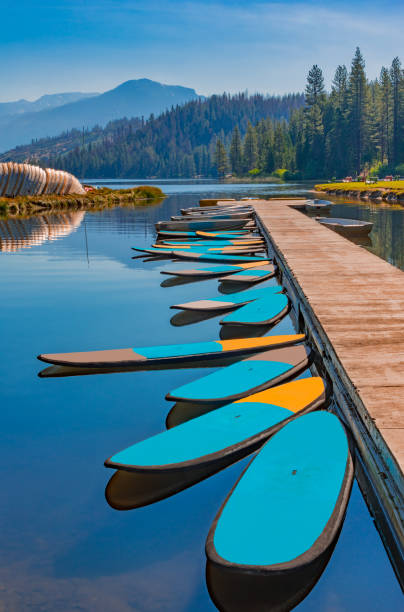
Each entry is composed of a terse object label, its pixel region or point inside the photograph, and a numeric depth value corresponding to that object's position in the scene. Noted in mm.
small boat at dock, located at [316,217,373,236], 20578
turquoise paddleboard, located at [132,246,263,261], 14962
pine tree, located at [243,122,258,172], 152375
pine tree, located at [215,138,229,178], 157500
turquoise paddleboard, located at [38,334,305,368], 6562
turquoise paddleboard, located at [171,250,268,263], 14311
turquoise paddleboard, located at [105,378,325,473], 3887
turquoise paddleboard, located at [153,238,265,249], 17109
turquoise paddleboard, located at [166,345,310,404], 5238
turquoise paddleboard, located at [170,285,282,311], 9106
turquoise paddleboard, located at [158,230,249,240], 19105
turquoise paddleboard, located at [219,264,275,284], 12109
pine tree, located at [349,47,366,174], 106250
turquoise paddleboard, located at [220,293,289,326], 8211
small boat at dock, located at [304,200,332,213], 28844
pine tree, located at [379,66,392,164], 109188
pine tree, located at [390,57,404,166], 104312
